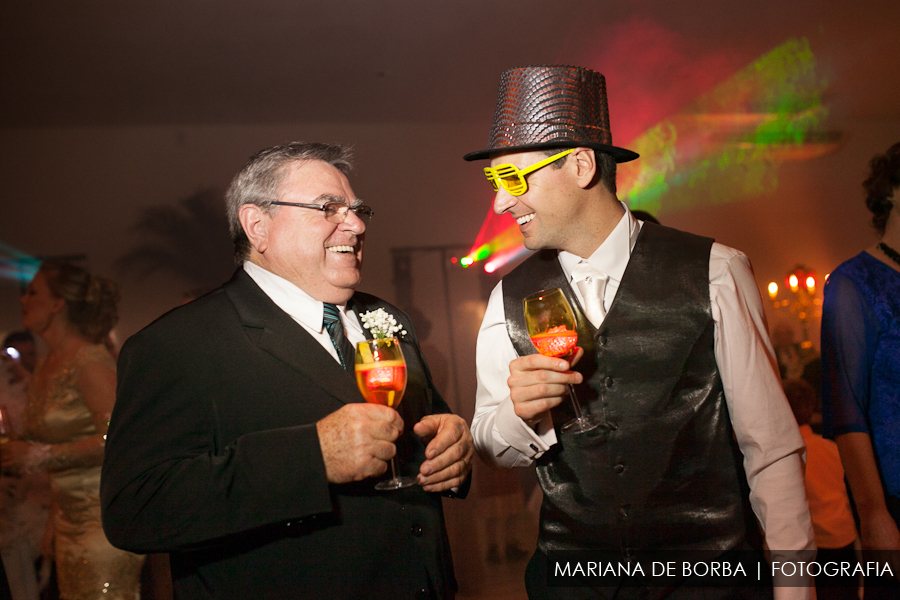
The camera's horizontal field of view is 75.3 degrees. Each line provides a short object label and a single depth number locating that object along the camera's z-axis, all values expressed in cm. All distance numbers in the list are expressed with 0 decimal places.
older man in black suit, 140
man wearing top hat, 161
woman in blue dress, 217
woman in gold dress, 325
